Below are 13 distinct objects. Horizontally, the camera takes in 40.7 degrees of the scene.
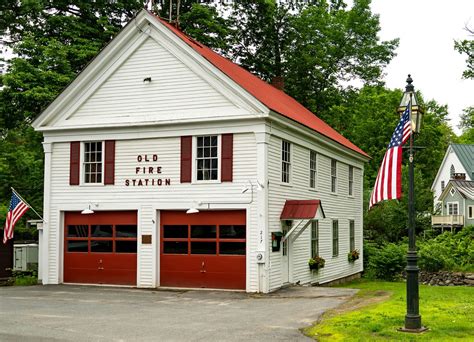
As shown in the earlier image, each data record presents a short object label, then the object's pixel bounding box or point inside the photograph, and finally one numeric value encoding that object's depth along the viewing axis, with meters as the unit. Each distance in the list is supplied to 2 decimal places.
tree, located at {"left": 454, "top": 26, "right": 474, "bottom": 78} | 32.91
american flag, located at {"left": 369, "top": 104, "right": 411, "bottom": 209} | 12.84
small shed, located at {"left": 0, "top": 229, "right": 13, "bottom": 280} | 23.19
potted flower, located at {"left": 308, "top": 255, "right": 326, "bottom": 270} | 24.16
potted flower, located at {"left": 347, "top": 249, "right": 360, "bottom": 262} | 30.28
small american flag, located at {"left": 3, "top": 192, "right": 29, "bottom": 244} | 22.01
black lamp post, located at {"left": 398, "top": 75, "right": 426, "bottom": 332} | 12.23
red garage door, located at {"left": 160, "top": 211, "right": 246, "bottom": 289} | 20.62
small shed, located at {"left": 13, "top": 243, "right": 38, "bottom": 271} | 25.91
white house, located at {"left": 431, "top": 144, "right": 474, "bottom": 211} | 65.25
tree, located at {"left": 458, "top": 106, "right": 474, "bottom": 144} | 76.29
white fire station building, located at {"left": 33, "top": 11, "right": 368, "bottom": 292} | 20.55
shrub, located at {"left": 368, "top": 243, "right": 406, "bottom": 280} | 30.94
